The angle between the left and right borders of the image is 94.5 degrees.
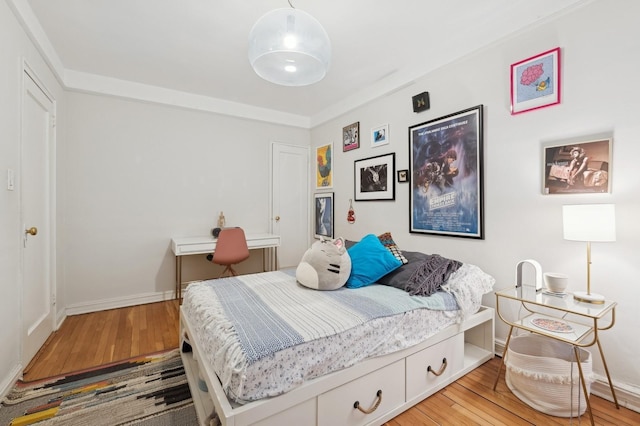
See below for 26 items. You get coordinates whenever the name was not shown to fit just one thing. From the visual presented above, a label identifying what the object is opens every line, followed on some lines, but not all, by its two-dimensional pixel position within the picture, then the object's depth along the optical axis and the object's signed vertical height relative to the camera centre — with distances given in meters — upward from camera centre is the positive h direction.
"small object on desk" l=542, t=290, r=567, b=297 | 1.79 -0.50
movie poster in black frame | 2.43 +0.32
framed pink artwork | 1.97 +0.90
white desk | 3.36 -0.40
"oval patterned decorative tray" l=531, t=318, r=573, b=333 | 1.68 -0.67
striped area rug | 1.62 -1.13
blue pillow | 2.20 -0.40
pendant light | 1.65 +0.97
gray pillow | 2.13 -0.47
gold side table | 1.54 -0.67
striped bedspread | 1.34 -0.56
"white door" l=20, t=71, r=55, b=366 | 2.15 -0.03
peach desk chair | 3.46 -0.44
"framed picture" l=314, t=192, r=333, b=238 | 4.28 -0.05
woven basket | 1.60 -0.95
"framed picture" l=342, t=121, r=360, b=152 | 3.72 +0.97
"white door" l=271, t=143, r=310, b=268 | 4.46 +0.17
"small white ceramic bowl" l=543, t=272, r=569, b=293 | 1.77 -0.43
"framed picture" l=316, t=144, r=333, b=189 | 4.27 +0.67
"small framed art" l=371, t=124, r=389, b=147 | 3.29 +0.87
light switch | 1.86 +0.21
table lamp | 1.54 -0.08
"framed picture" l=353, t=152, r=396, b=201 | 3.25 +0.39
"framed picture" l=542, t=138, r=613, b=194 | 1.77 +0.28
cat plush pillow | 2.07 -0.41
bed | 1.23 -0.68
